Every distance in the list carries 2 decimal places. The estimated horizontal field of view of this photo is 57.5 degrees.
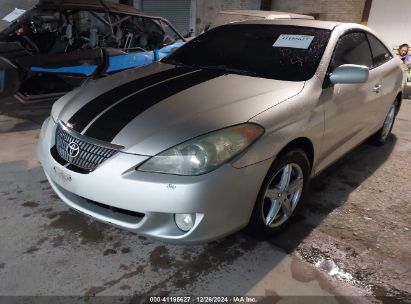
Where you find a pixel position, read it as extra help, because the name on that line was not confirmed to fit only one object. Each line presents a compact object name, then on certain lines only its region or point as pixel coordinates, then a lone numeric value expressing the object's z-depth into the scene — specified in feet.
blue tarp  15.75
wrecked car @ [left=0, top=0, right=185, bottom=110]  14.62
